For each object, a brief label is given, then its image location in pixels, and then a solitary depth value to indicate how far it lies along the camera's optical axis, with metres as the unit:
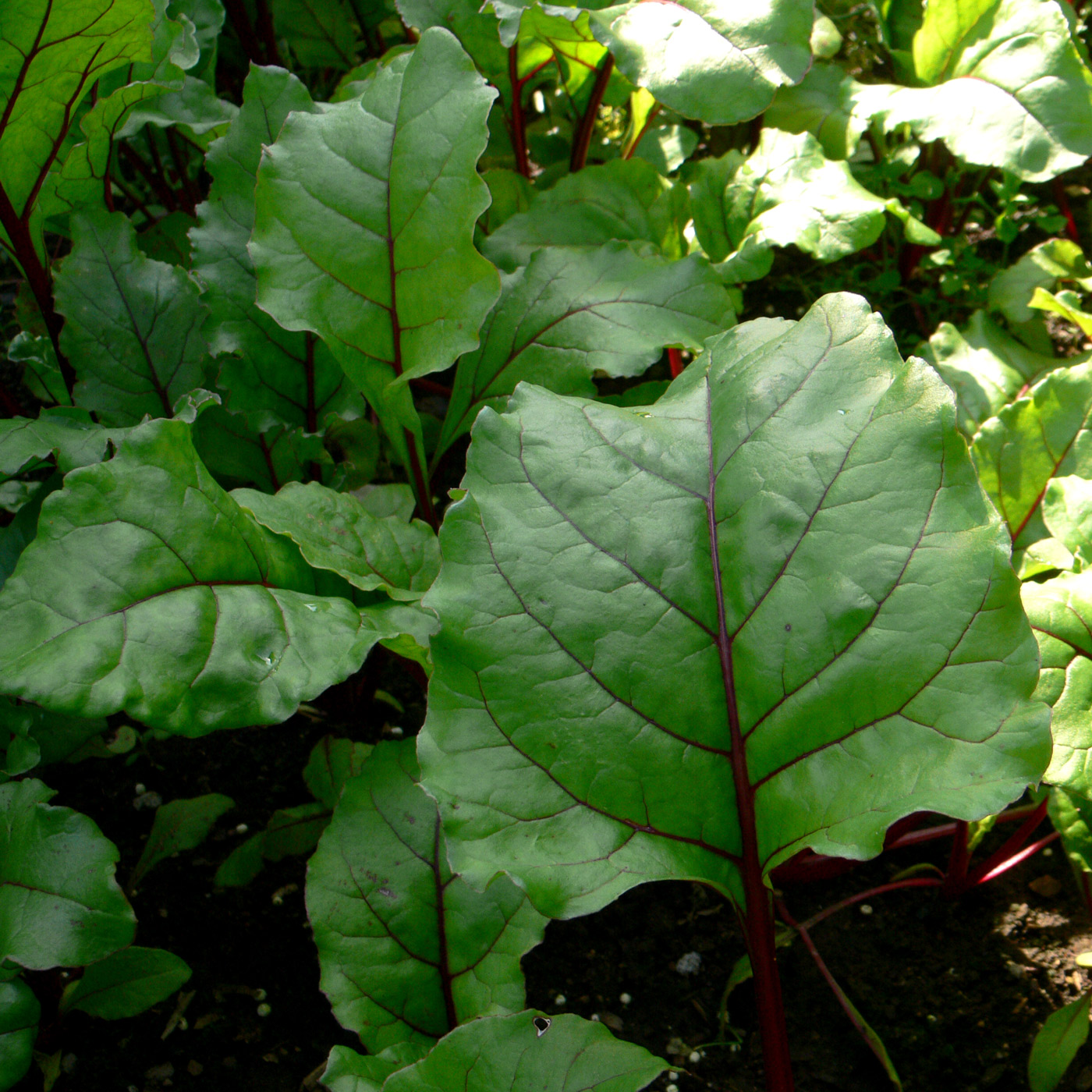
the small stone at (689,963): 0.40
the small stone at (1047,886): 0.41
